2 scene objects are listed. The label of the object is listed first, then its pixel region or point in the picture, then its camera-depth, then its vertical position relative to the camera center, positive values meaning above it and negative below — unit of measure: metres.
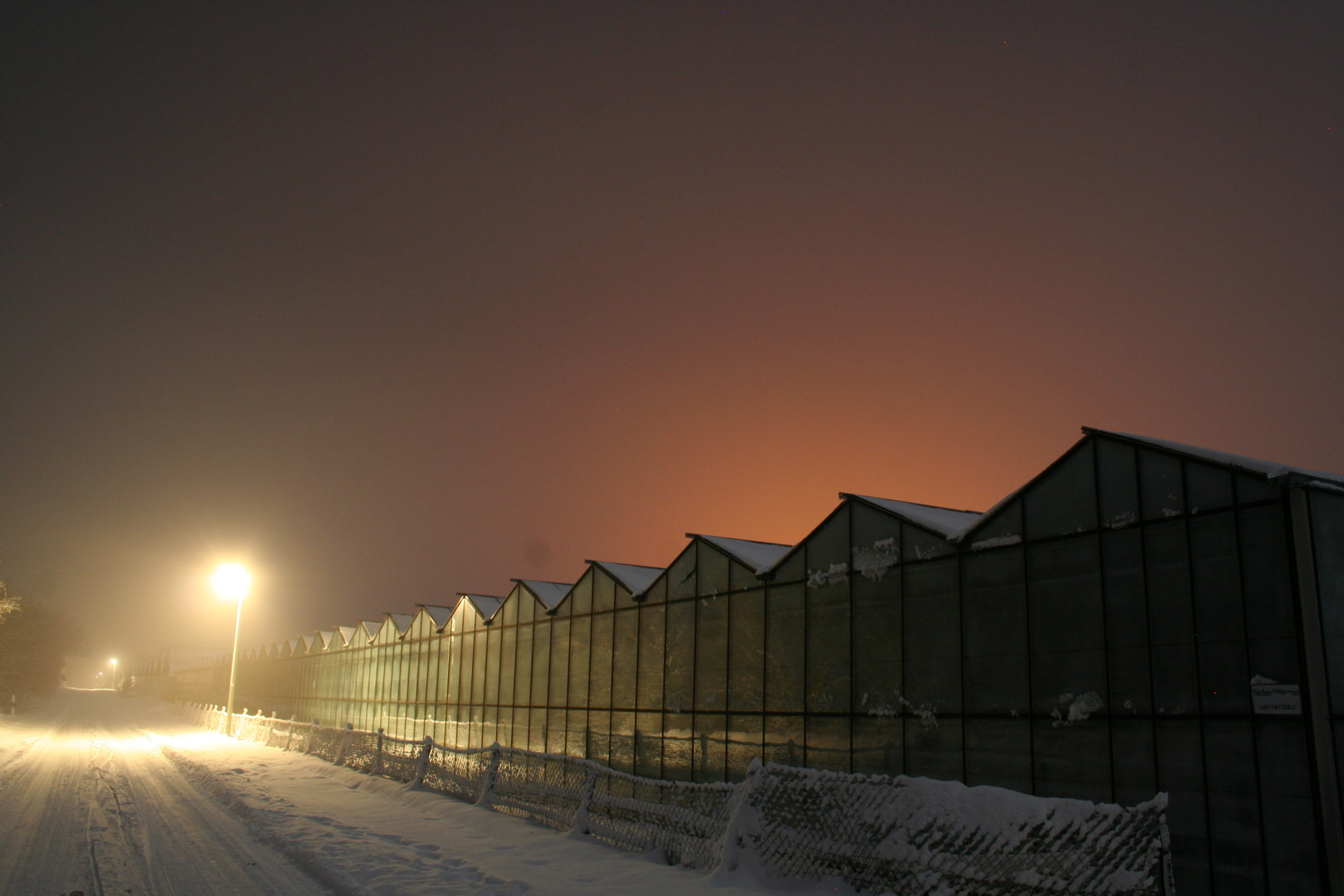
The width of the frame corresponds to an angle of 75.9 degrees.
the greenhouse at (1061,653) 10.37 -0.15
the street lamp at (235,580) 42.44 +2.49
